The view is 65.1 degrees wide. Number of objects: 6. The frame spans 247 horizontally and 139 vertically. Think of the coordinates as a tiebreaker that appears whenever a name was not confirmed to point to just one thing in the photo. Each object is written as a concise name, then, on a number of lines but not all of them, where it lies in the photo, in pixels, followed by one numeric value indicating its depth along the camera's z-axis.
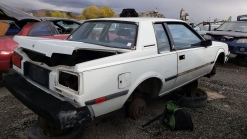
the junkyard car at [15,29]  3.89
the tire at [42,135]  2.31
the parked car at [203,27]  11.60
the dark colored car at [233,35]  6.09
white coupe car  1.87
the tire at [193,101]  3.26
